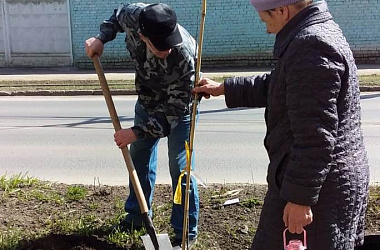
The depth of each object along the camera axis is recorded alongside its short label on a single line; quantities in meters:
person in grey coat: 1.96
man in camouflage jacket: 3.04
